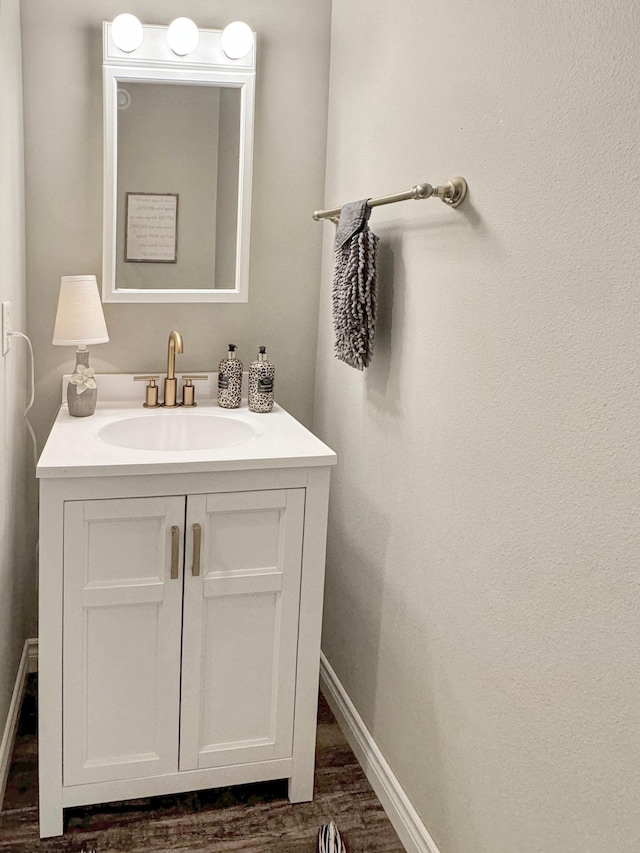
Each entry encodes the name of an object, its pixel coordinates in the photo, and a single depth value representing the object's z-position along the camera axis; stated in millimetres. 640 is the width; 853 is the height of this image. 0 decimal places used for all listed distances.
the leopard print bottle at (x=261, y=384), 2291
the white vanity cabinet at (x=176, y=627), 1738
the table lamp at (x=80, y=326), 2113
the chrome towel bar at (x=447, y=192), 1515
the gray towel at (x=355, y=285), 1822
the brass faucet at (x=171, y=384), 2287
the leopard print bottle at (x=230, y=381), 2328
